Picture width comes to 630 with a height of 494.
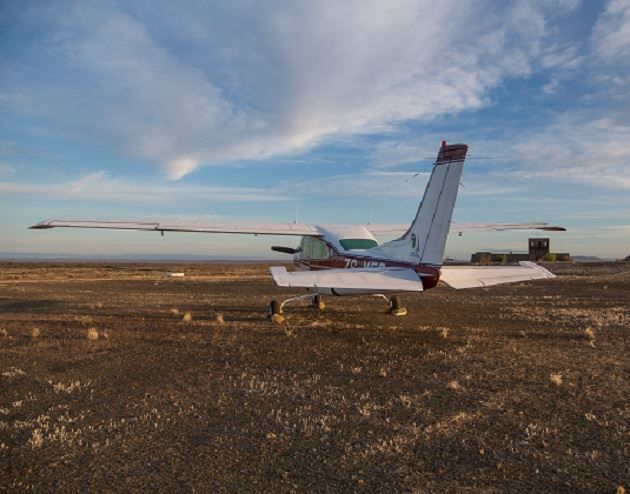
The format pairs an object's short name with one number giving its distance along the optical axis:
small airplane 11.20
